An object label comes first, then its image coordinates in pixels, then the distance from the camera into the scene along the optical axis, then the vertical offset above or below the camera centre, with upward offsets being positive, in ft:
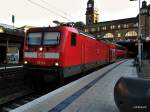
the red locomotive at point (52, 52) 17.92 +0.41
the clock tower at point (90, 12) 184.26 +67.61
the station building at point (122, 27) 159.33 +39.30
